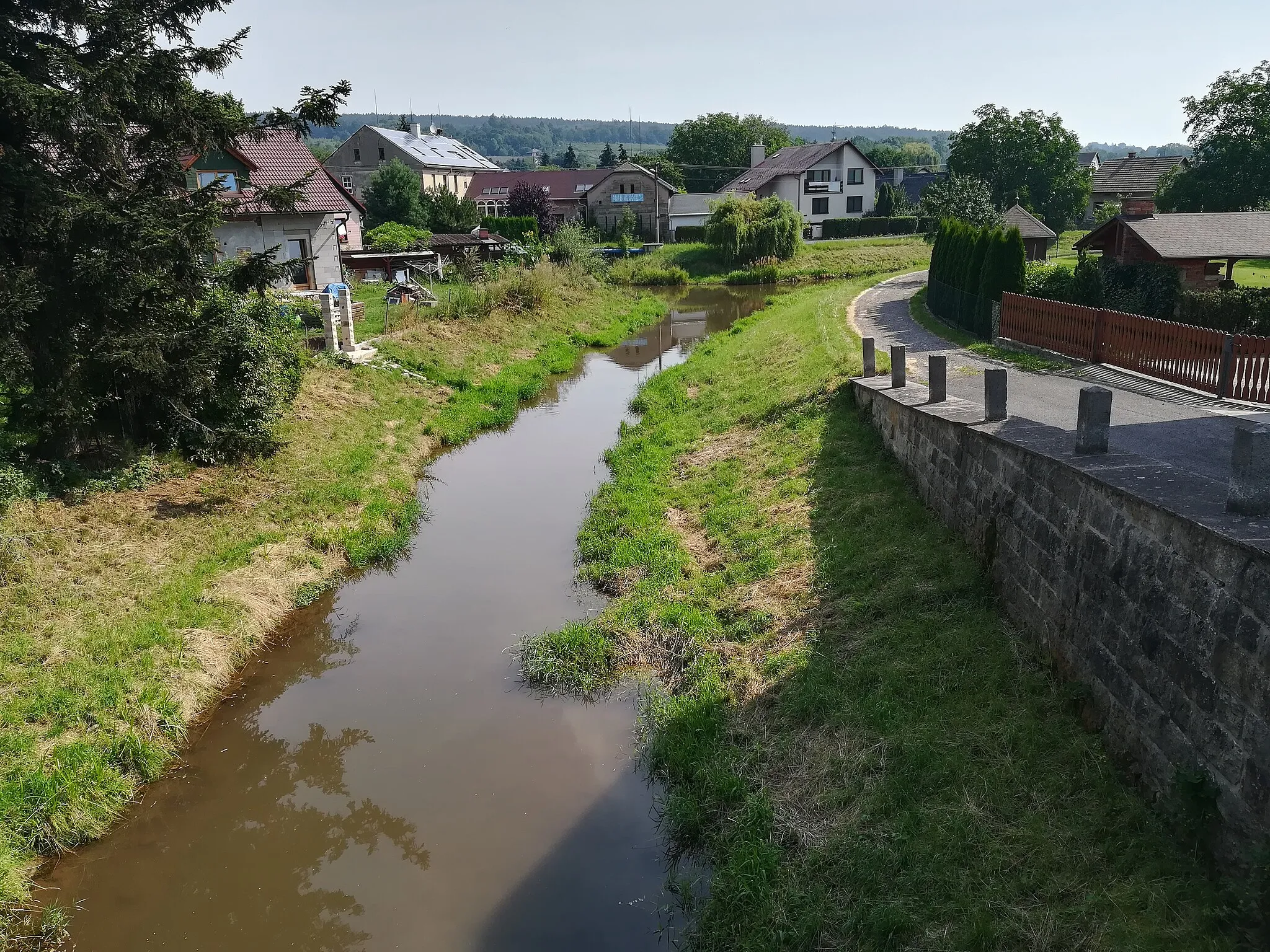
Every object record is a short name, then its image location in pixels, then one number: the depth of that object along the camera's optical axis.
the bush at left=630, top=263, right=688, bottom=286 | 50.06
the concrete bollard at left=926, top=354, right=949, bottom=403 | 10.77
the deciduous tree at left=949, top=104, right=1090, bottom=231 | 57.00
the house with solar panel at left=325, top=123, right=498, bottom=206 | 71.31
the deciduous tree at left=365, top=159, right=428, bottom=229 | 50.69
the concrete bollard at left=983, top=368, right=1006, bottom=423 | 8.84
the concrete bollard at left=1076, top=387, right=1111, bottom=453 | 6.68
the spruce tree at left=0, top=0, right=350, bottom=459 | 10.78
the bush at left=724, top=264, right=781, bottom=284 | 49.59
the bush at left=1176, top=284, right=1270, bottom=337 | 18.89
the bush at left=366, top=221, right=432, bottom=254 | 41.44
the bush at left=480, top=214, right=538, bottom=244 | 54.28
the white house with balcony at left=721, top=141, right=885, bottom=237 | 68.44
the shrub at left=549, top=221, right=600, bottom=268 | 40.84
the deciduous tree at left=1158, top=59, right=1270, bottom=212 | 37.34
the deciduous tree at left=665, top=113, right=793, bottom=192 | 97.75
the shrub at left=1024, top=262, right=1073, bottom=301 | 22.67
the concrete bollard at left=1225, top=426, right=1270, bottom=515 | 4.97
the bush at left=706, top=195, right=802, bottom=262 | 51.25
